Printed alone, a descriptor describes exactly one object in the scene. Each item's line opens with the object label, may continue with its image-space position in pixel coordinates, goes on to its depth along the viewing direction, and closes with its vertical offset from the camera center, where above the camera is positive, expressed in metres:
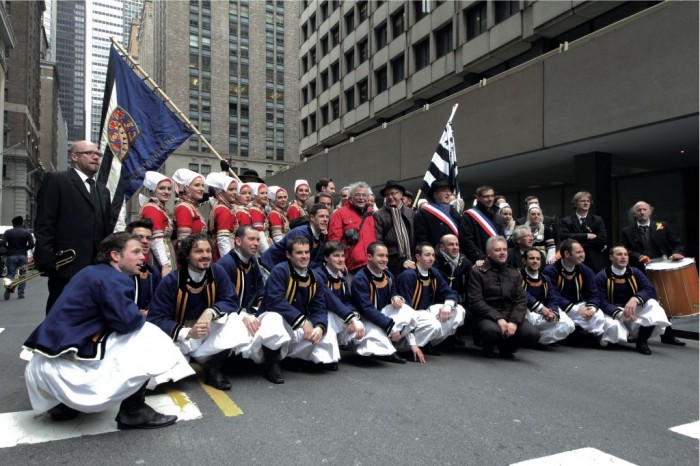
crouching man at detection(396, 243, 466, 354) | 6.35 -0.63
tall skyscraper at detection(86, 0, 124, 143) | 193.25 +81.65
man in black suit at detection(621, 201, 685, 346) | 7.86 +0.00
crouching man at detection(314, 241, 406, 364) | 5.64 -0.84
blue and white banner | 6.93 +1.56
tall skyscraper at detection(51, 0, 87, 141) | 195.50 +57.73
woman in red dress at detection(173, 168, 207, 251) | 6.16 +0.44
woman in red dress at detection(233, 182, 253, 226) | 6.82 +0.50
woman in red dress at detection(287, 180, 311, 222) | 7.85 +0.57
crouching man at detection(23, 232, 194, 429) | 3.53 -0.76
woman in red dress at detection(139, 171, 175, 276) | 5.89 +0.26
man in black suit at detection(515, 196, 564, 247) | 8.34 +0.28
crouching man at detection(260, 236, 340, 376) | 5.19 -0.65
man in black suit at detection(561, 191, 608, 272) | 7.88 +0.18
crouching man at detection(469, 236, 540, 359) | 6.28 -0.74
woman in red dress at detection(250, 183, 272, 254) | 6.92 +0.37
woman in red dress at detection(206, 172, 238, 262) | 6.61 +0.33
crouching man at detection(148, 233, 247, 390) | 4.71 -0.62
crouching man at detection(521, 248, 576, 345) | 6.70 -0.84
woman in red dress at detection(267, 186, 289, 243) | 7.34 +0.34
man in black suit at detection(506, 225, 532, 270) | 7.39 -0.10
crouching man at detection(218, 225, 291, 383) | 4.96 -0.71
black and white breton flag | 9.23 +1.31
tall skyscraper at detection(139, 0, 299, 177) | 84.12 +27.74
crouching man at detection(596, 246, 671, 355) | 6.78 -0.79
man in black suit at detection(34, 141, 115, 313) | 4.53 +0.21
